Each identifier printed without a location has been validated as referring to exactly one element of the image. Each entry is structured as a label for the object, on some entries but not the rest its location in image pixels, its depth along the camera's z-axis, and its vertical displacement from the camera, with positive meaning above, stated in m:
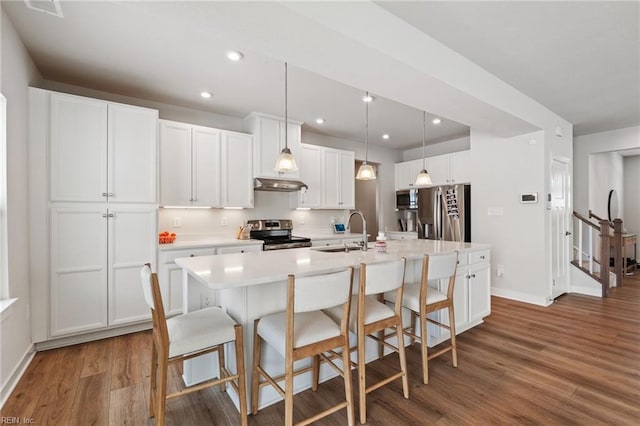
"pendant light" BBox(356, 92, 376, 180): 3.46 +0.46
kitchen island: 1.76 -0.40
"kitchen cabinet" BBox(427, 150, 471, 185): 5.07 +0.77
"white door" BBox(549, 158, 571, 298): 4.26 -0.22
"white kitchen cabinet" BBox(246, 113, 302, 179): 4.14 +1.02
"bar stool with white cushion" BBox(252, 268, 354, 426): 1.50 -0.64
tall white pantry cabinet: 2.67 +0.04
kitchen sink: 2.82 -0.34
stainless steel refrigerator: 4.85 -0.01
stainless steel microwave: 5.73 +0.26
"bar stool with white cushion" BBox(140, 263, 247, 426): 1.49 -0.66
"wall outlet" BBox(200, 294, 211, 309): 2.18 -0.63
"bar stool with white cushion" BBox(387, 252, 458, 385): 2.18 -0.64
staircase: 4.41 -0.63
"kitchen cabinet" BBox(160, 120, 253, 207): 3.57 +0.60
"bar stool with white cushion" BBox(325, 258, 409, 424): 1.78 -0.65
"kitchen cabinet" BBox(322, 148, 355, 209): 4.96 +0.58
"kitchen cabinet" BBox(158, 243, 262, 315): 3.24 -0.68
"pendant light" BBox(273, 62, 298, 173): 2.78 +0.48
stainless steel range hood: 4.14 +0.40
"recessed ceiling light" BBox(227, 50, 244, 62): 2.56 +1.36
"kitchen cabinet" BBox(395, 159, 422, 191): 5.83 +0.79
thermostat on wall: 4.00 +0.19
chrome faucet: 2.85 -0.29
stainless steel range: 4.00 -0.30
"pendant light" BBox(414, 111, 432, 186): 3.68 +0.41
